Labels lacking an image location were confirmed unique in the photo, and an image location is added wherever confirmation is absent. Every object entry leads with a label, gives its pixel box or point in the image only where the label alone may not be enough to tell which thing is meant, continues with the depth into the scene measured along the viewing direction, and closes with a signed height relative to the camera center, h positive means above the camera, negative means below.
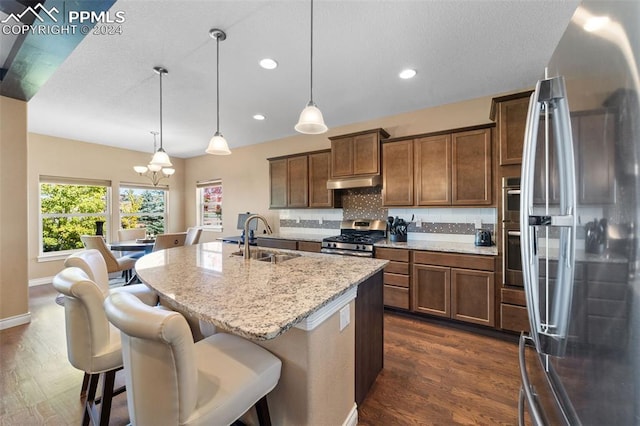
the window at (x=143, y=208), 5.67 +0.09
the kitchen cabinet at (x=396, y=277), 3.12 -0.82
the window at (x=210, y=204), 6.23 +0.20
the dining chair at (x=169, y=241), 3.79 -0.44
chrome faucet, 2.05 -0.25
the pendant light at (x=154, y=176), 5.92 +0.86
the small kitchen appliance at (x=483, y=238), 3.04 -0.32
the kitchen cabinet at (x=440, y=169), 2.97 +0.54
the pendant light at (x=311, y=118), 1.83 +0.67
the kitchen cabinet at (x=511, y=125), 2.51 +0.86
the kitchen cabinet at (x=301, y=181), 4.24 +0.54
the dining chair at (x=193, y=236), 4.25 -0.42
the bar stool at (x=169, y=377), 0.81 -0.58
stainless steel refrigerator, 0.51 -0.03
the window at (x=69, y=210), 4.69 +0.04
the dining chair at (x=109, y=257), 3.79 -0.69
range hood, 3.64 +0.44
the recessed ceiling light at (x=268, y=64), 2.43 +1.43
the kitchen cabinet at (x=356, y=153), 3.64 +0.86
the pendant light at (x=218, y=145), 2.42 +0.63
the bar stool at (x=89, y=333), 1.24 -0.61
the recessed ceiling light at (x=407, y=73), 2.64 +1.45
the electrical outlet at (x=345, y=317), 1.40 -0.59
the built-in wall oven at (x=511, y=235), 2.50 -0.23
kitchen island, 1.02 -0.40
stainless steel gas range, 3.41 -0.39
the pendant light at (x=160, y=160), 3.07 +0.63
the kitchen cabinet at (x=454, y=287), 2.68 -0.83
